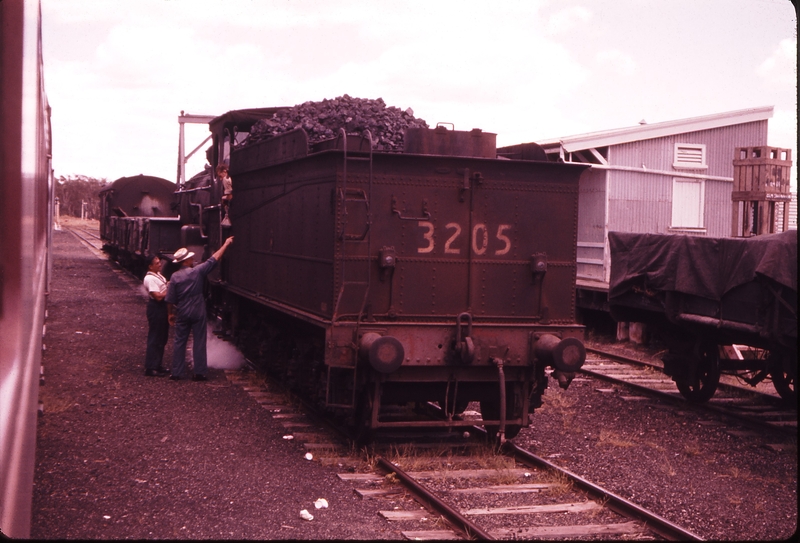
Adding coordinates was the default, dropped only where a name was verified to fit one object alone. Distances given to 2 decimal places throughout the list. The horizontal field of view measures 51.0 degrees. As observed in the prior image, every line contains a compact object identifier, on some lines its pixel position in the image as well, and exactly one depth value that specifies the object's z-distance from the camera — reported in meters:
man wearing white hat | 11.29
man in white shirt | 11.69
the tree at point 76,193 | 96.94
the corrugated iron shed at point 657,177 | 20.09
